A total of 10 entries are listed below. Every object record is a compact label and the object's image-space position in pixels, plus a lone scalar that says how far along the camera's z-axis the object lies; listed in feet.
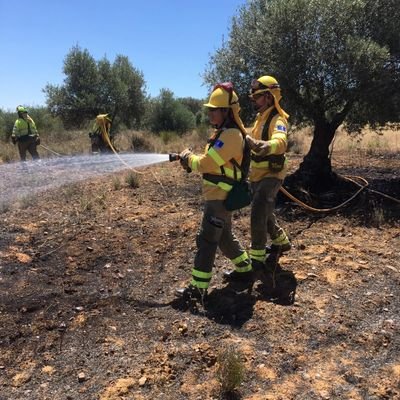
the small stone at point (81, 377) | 11.51
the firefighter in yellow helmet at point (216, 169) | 14.33
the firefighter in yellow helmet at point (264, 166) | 16.63
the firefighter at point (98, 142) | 50.03
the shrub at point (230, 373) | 10.71
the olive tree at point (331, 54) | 24.40
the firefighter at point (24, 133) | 45.09
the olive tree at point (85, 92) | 71.97
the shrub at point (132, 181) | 31.68
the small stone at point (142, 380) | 11.24
